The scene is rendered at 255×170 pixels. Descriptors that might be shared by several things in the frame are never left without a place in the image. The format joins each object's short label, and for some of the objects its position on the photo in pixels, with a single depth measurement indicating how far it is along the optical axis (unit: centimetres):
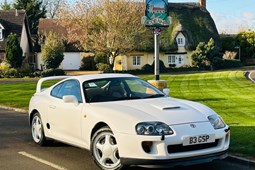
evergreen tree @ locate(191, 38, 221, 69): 5838
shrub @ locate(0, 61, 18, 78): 4409
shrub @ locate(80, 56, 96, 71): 5644
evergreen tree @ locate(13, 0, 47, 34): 7575
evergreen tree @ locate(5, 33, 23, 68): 4700
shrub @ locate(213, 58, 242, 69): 5900
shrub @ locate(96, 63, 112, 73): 4900
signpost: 1416
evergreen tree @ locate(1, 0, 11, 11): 8265
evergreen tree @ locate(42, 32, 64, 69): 4812
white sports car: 628
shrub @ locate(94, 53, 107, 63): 5276
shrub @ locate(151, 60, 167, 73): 5494
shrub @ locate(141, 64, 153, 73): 5382
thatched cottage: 5909
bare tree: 4975
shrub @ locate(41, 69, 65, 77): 4385
